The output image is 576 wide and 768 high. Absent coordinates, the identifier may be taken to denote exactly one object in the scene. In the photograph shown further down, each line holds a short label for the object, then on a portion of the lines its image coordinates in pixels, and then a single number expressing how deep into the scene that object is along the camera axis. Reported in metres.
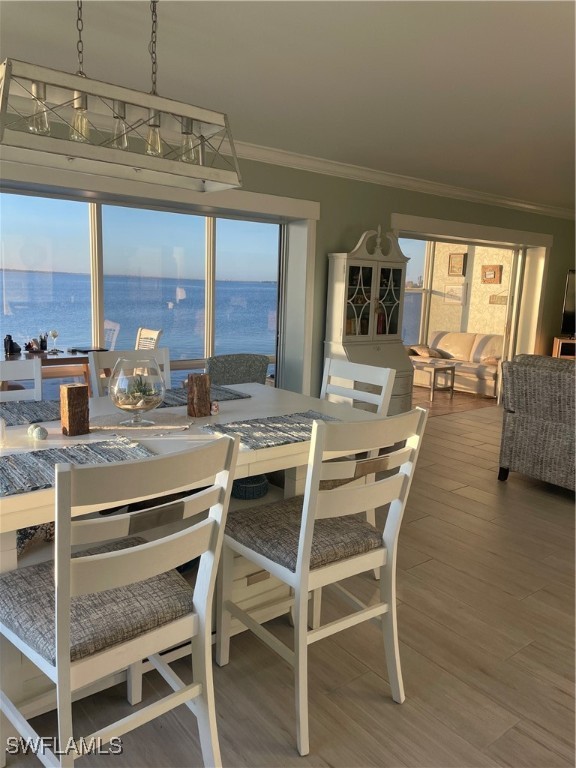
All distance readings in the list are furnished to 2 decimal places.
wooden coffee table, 7.48
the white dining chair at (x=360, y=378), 2.69
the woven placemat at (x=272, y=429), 1.93
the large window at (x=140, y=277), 4.51
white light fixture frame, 1.66
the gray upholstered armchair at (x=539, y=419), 3.62
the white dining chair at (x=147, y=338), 4.49
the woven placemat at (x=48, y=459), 1.46
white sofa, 7.54
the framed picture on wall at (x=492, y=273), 8.60
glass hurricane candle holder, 2.04
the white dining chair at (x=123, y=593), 1.21
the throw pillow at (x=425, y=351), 8.14
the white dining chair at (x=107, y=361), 2.77
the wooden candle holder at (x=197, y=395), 2.26
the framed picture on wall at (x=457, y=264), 9.00
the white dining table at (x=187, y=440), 1.43
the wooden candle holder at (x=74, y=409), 1.93
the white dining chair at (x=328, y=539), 1.62
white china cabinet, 4.88
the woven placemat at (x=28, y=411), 2.11
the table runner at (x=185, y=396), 2.50
